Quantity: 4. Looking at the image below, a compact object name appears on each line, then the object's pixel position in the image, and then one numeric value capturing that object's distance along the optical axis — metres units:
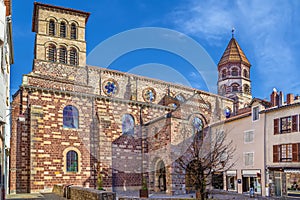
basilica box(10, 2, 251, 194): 26.16
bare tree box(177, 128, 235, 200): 17.00
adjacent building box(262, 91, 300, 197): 25.80
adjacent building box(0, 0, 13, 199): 11.53
